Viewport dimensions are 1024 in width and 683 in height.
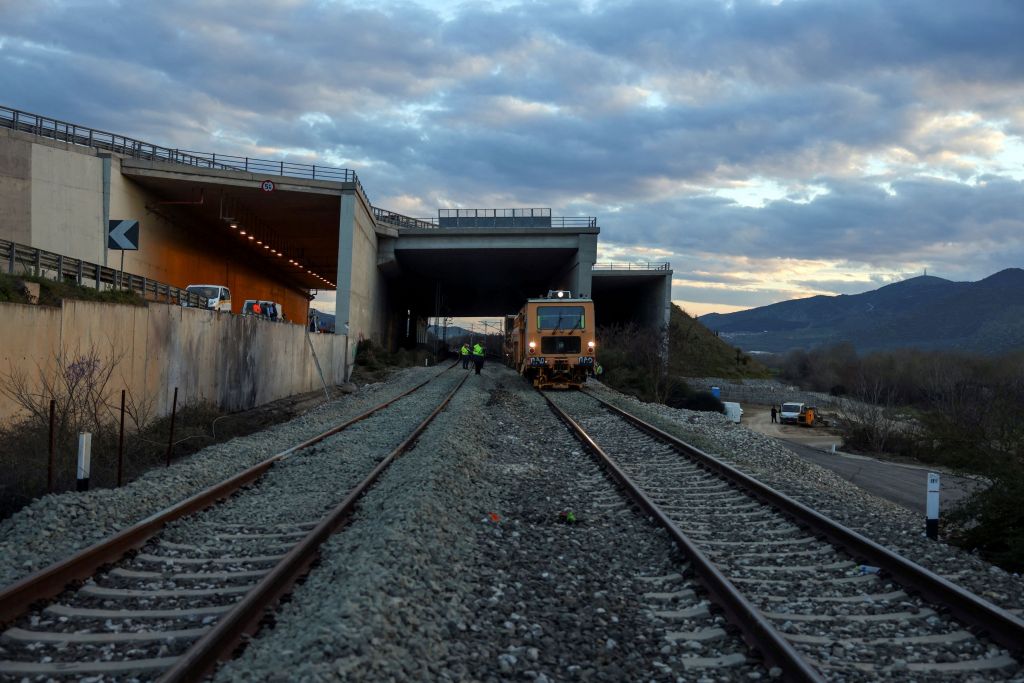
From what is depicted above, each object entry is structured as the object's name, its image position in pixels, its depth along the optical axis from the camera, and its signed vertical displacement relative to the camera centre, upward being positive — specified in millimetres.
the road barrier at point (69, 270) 14810 +1286
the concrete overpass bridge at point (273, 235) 28531 +6129
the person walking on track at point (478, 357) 40262 -446
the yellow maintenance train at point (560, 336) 28531 +595
